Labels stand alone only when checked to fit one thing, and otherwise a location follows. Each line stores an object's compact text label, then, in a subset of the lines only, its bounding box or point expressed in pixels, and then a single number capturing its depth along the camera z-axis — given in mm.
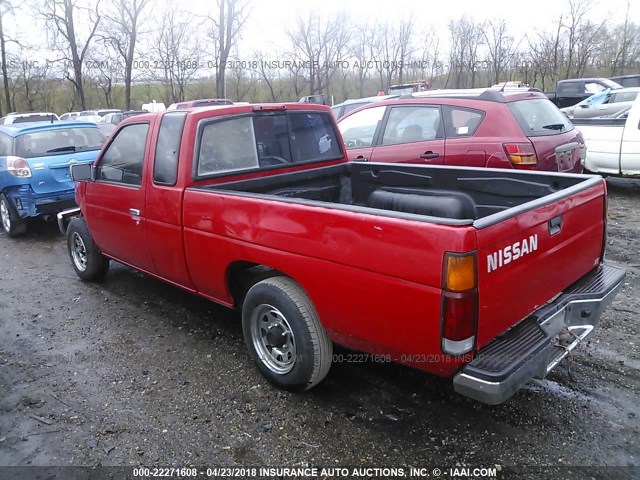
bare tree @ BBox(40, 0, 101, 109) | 25438
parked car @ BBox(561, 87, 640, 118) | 13570
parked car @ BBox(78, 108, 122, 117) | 25192
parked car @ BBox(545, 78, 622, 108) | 19422
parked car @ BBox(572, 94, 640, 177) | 8648
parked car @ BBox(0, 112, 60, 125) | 18500
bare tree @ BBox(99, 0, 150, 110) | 28391
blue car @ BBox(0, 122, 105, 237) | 7578
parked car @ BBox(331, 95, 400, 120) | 12336
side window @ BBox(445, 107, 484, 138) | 6215
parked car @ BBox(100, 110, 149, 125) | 23394
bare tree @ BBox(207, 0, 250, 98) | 27922
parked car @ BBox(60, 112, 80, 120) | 25642
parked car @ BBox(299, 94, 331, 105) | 23689
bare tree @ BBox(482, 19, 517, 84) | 37969
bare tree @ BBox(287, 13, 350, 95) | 37312
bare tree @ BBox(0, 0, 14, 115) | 28875
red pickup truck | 2389
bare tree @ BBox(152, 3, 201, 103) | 36531
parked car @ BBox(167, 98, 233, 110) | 19953
